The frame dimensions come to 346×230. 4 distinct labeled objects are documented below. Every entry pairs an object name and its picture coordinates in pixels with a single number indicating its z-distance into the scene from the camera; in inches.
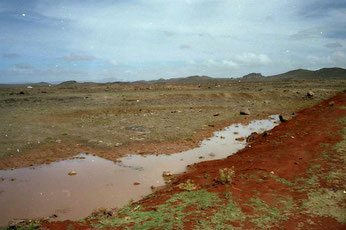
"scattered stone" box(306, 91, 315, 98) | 1357.0
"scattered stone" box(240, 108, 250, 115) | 933.1
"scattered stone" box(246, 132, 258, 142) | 610.1
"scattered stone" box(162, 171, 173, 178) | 408.8
